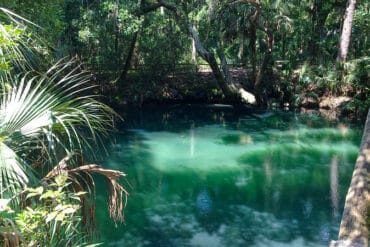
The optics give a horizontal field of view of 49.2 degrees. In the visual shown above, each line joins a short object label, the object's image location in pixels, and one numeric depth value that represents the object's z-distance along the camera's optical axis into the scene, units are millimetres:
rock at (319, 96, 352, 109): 18258
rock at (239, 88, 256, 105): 19750
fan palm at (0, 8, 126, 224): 2449
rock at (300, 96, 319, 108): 19281
